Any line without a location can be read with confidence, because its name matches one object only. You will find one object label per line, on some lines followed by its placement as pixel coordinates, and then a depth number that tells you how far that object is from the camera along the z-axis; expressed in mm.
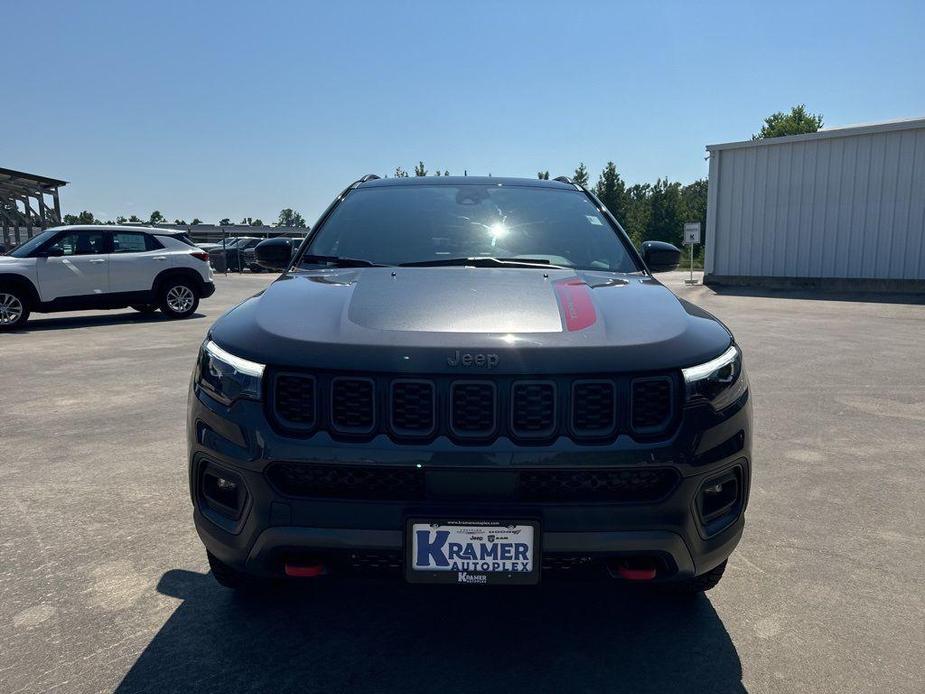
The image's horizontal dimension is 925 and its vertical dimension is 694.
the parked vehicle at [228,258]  31531
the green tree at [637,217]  78188
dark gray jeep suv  1915
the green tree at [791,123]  68312
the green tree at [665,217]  82812
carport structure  31109
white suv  11422
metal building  17734
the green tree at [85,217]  110231
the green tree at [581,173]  69056
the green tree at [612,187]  73125
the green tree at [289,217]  160375
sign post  23133
